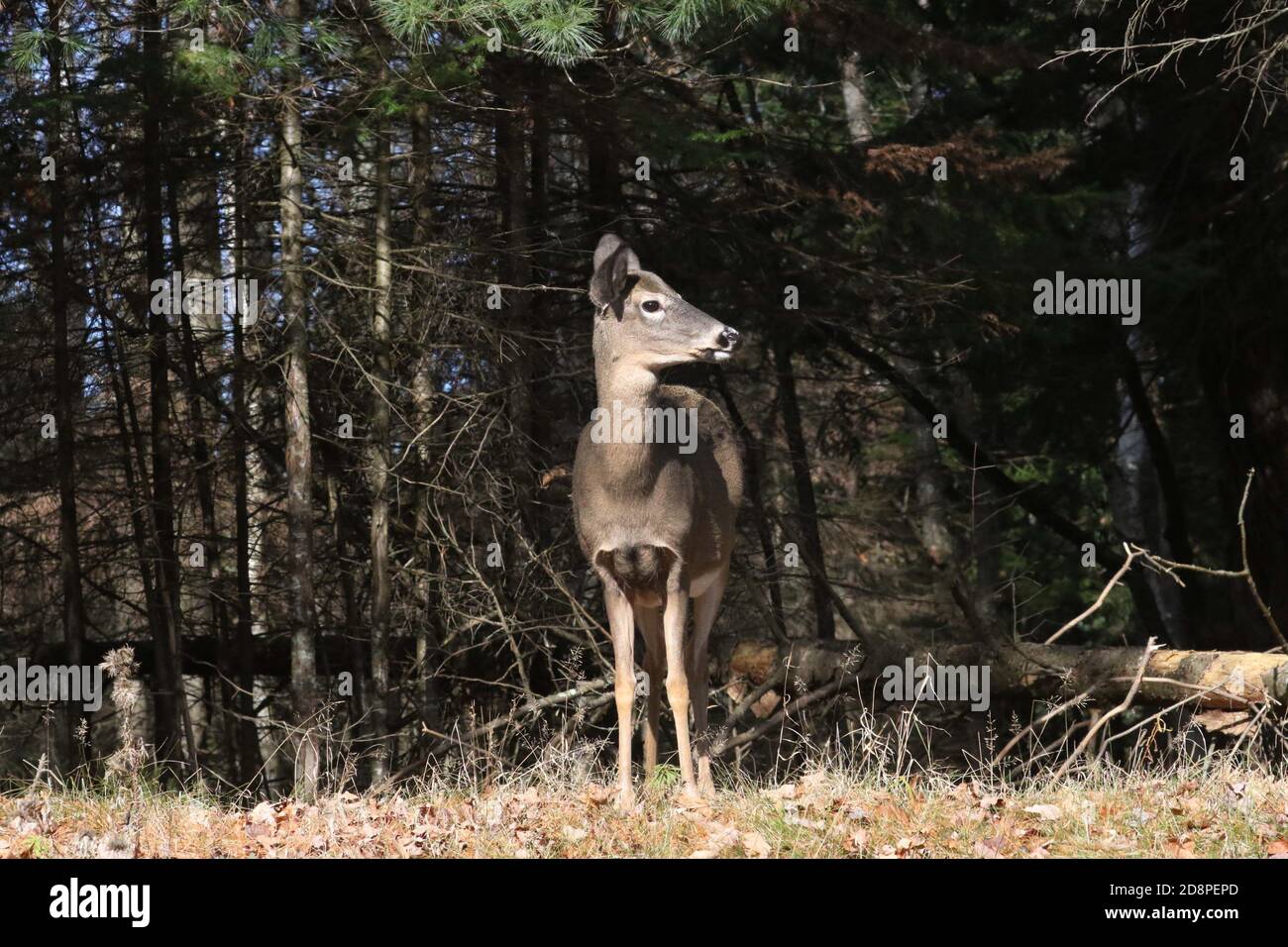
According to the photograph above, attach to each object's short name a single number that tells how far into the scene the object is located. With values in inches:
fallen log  362.0
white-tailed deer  304.0
